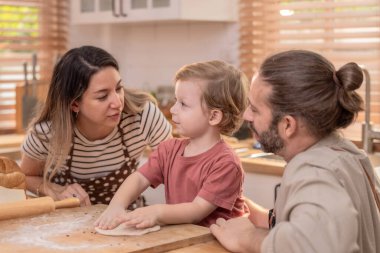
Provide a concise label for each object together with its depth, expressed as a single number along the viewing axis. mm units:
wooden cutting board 1527
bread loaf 2057
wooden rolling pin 1820
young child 1832
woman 2270
